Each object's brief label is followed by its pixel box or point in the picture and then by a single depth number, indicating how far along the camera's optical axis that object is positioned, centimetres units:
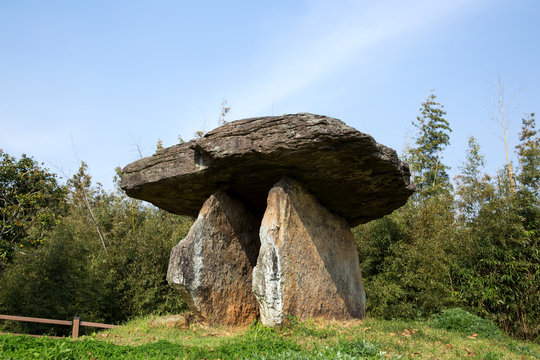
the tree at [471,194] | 1180
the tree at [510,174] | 1200
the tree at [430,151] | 2025
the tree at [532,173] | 1123
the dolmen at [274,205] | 809
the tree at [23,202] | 1134
